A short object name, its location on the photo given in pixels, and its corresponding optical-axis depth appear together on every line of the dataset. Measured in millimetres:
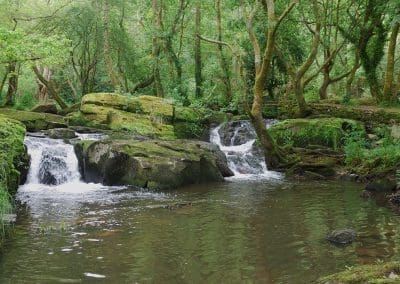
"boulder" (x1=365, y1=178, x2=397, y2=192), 11961
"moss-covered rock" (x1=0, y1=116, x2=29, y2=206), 10594
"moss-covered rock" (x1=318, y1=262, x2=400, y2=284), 4402
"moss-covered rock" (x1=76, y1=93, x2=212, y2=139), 19859
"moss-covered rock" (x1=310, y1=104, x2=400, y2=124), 18969
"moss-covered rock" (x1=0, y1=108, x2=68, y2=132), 18672
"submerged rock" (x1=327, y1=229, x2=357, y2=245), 7786
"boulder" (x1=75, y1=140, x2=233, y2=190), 14133
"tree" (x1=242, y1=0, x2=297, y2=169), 15102
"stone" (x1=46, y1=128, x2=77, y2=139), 17359
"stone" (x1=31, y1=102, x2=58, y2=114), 22359
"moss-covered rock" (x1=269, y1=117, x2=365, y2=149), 18156
